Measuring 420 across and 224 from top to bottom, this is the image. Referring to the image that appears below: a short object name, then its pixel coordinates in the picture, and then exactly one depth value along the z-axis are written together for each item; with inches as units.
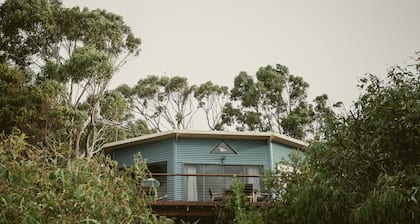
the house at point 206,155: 550.9
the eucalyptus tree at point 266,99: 1052.5
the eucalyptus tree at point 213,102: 1083.3
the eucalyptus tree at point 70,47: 761.0
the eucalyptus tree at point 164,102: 1071.6
